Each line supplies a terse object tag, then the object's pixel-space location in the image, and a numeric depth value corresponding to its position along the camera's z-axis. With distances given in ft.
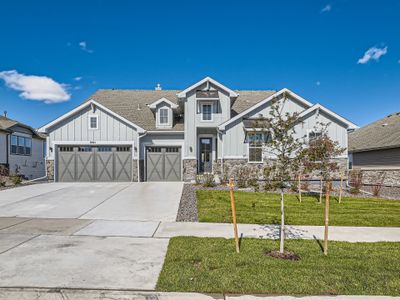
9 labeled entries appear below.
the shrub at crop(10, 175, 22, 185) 54.61
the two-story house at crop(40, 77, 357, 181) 58.70
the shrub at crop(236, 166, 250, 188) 56.85
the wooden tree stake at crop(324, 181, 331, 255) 17.31
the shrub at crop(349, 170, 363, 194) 46.75
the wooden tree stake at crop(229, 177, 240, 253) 17.71
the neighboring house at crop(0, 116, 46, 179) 71.04
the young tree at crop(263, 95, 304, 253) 17.90
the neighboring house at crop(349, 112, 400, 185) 63.77
